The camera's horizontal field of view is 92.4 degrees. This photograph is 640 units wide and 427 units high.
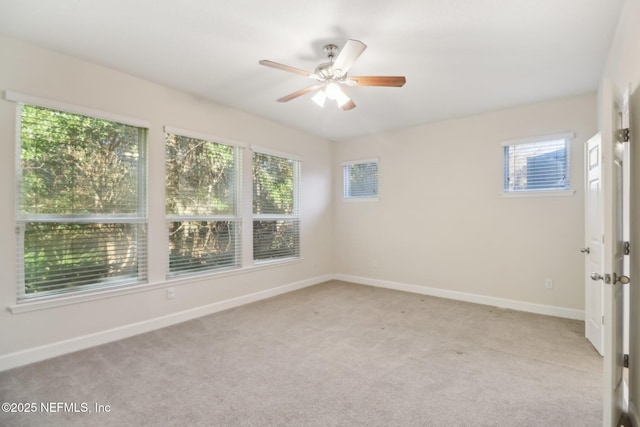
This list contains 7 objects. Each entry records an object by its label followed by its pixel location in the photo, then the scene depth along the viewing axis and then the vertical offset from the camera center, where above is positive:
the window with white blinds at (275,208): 4.59 +0.09
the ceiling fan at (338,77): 2.25 +1.15
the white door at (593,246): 2.68 -0.31
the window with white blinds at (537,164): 3.76 +0.62
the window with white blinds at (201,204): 3.59 +0.12
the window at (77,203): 2.61 +0.10
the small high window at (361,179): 5.45 +0.62
